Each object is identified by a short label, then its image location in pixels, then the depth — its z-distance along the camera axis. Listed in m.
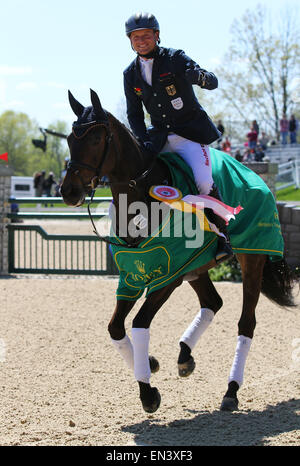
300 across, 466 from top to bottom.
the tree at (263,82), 38.06
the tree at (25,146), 61.91
